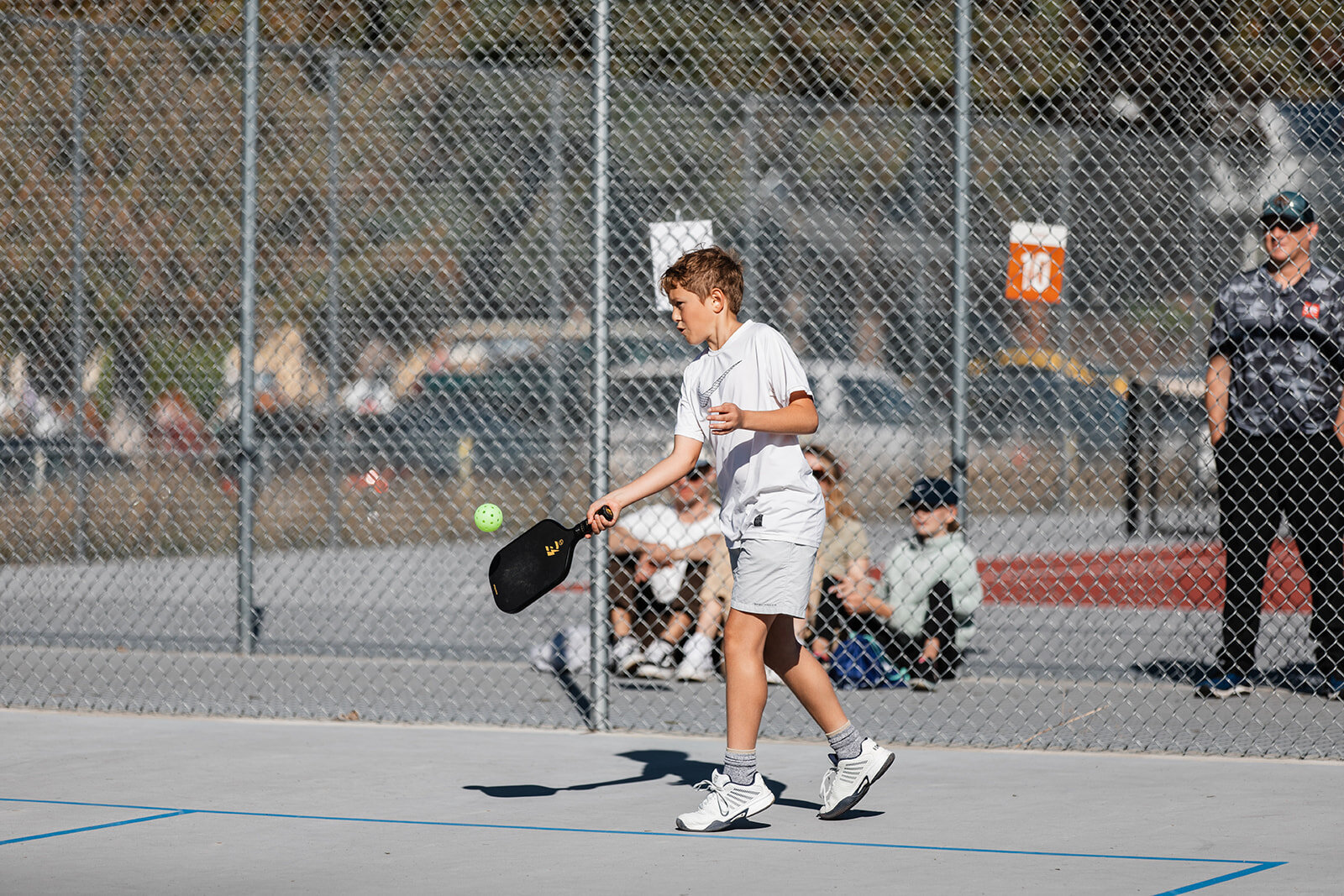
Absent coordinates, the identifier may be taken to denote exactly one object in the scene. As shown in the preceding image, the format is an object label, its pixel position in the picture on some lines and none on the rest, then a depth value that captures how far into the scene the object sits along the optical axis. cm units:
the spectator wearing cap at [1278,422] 1405
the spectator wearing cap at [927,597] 1565
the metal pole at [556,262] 2109
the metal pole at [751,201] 2228
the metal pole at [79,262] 2067
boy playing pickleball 975
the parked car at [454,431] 2922
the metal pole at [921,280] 2228
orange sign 1533
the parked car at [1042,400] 2897
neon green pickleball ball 1087
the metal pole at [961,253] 1397
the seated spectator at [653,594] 1622
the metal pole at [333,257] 1927
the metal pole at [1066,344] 2322
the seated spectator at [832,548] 1573
